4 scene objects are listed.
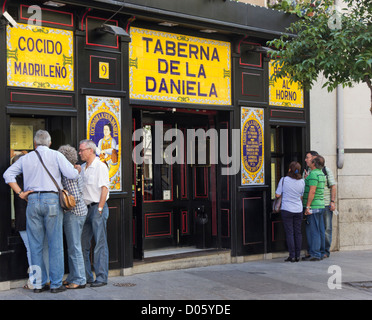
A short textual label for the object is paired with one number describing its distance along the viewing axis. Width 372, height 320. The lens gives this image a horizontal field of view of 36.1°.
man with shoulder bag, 7.18
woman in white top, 10.14
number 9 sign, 8.55
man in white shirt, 7.83
